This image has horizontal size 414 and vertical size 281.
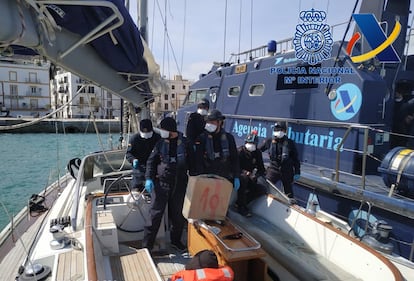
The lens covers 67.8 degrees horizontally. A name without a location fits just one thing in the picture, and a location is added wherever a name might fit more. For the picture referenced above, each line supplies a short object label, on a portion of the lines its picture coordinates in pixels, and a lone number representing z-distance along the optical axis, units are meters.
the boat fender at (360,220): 4.71
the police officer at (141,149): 4.53
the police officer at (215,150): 3.99
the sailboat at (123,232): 2.12
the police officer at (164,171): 3.73
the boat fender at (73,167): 6.52
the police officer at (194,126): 4.62
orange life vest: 1.98
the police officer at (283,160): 5.33
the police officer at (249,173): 4.39
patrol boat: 4.43
